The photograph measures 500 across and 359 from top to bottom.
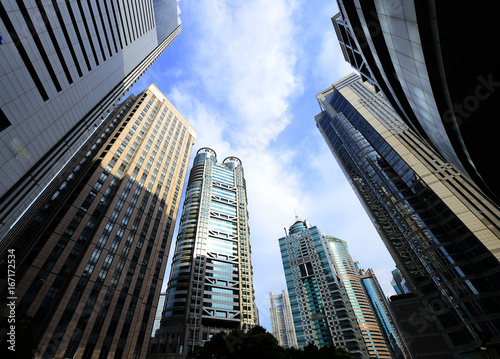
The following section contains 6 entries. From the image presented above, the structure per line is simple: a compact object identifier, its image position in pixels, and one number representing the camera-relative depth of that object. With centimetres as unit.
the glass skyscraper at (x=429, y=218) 3362
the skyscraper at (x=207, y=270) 6456
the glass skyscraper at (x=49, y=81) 1872
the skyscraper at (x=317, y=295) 9975
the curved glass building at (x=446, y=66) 994
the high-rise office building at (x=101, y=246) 3506
